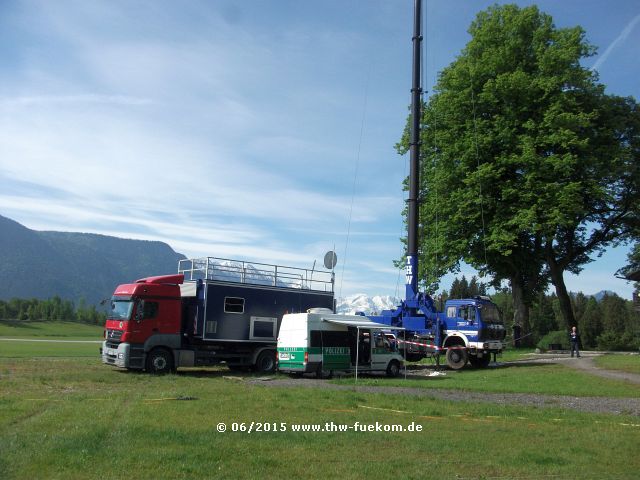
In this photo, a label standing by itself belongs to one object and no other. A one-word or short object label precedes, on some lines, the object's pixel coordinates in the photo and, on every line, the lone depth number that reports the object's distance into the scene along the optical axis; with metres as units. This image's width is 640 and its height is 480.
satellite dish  27.97
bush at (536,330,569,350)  48.99
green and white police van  21.92
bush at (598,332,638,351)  74.84
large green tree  34.53
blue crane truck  27.67
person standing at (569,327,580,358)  33.63
